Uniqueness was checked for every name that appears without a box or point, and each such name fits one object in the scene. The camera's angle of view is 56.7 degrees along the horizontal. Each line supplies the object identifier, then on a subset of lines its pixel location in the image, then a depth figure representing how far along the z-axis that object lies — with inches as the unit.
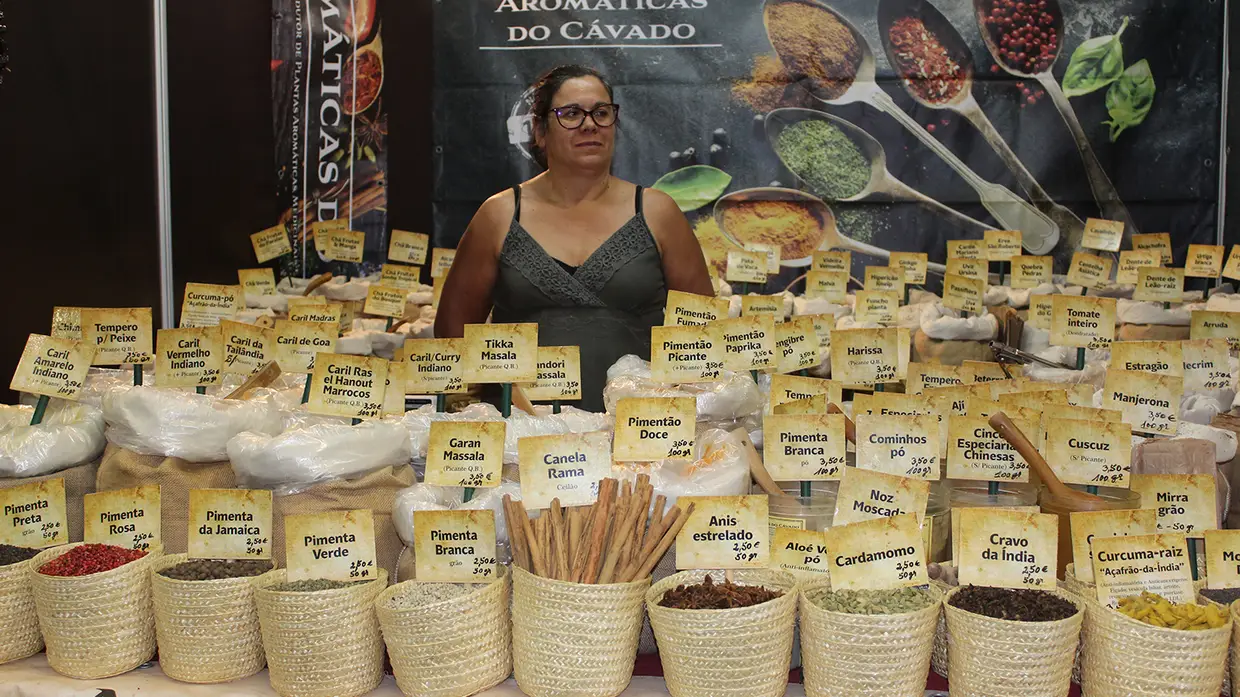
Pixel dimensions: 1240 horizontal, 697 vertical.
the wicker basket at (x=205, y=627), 63.2
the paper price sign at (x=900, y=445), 69.9
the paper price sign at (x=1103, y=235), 187.5
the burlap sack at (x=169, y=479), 73.4
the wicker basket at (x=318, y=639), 60.9
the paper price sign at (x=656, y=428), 70.1
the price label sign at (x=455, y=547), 64.1
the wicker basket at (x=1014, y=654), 56.8
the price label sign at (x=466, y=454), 68.4
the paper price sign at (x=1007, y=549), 61.1
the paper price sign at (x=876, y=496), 64.2
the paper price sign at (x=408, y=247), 183.3
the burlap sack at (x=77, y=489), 76.1
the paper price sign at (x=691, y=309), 92.3
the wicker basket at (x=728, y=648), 57.7
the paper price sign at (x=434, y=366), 81.4
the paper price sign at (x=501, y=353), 79.8
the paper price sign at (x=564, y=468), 66.3
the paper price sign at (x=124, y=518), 68.8
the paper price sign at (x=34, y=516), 70.8
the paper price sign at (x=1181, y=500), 66.5
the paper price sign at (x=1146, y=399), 77.9
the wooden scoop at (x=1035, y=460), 68.4
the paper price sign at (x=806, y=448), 68.9
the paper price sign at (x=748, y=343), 82.9
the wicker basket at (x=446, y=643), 59.6
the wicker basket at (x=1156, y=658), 56.2
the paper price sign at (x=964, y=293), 145.3
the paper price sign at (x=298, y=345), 87.1
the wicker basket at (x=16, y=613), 67.4
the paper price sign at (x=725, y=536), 63.8
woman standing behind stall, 111.7
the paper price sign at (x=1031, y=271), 165.5
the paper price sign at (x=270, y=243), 177.8
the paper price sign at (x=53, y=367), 76.2
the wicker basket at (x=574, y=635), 59.8
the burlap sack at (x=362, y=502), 70.6
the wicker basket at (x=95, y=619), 64.2
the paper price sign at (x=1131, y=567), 60.1
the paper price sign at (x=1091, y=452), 67.6
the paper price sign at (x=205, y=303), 108.0
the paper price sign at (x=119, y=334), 85.4
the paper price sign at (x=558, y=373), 82.8
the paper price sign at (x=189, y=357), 80.7
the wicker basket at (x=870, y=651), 57.2
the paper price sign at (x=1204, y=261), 158.4
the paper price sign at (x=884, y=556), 60.6
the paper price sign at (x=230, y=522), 67.1
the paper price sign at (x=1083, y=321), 99.3
